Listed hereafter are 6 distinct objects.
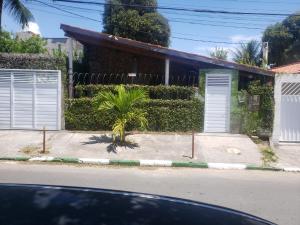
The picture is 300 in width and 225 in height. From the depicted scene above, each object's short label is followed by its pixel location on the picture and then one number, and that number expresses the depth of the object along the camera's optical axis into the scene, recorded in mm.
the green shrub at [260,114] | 7727
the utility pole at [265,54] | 12376
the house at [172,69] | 7967
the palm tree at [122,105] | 6657
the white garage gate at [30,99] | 7911
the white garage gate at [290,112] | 7715
